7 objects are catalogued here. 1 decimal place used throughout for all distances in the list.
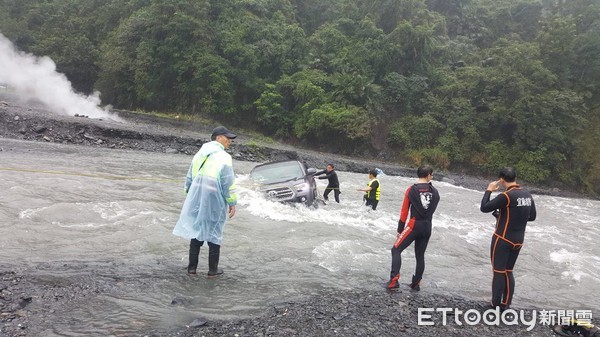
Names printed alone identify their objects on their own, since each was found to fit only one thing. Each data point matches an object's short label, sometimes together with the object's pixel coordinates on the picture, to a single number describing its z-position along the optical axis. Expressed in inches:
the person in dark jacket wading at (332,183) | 453.1
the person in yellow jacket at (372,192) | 398.2
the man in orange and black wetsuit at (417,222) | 208.4
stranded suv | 364.5
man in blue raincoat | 191.5
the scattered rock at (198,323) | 146.7
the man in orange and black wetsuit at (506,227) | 191.8
